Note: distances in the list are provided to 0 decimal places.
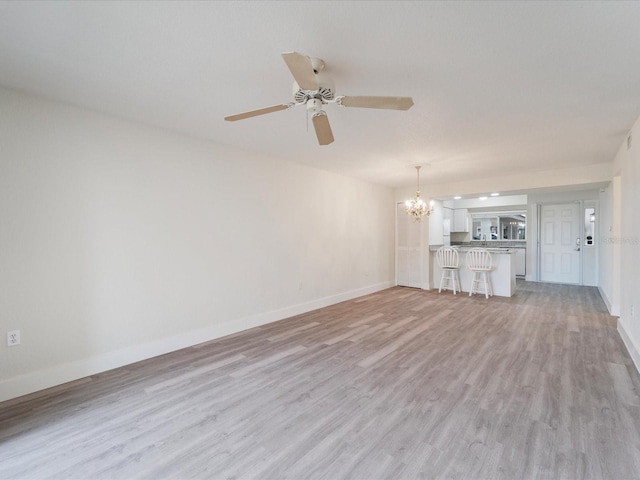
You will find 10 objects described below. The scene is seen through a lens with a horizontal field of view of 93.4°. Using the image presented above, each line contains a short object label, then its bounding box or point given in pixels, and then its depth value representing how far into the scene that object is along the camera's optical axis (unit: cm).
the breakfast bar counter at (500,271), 598
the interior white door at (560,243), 729
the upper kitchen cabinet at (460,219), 876
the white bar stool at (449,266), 638
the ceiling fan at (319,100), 187
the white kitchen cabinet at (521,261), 833
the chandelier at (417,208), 563
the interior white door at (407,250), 707
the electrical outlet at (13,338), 240
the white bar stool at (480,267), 598
